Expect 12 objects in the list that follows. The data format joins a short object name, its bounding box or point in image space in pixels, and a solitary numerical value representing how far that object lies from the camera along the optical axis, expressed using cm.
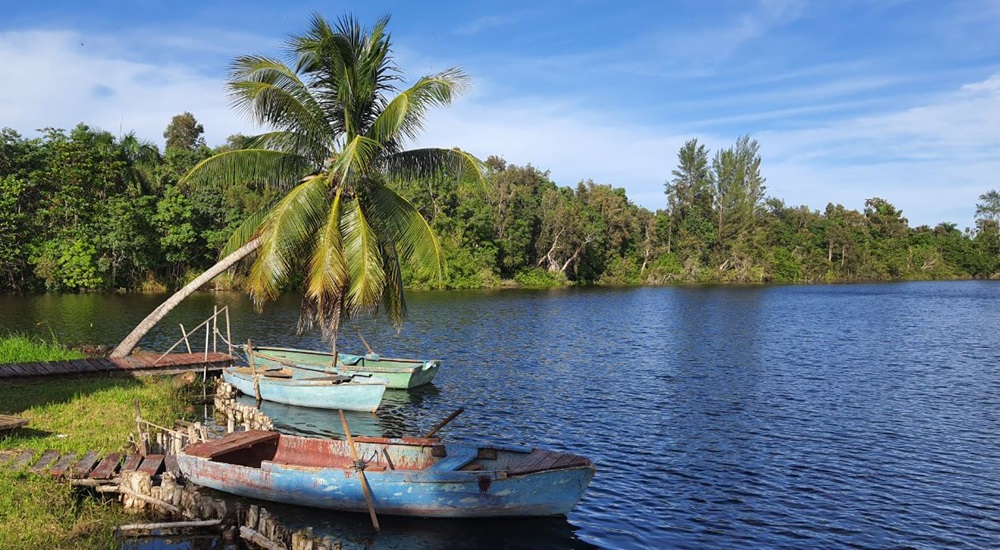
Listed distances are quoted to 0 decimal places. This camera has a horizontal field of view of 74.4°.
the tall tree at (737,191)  11769
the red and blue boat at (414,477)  1290
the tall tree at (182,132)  8725
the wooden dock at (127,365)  2055
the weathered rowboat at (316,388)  2312
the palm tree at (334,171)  1847
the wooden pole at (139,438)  1445
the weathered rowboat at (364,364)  2570
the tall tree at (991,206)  15462
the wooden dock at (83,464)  1280
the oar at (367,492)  1283
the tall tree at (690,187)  12356
